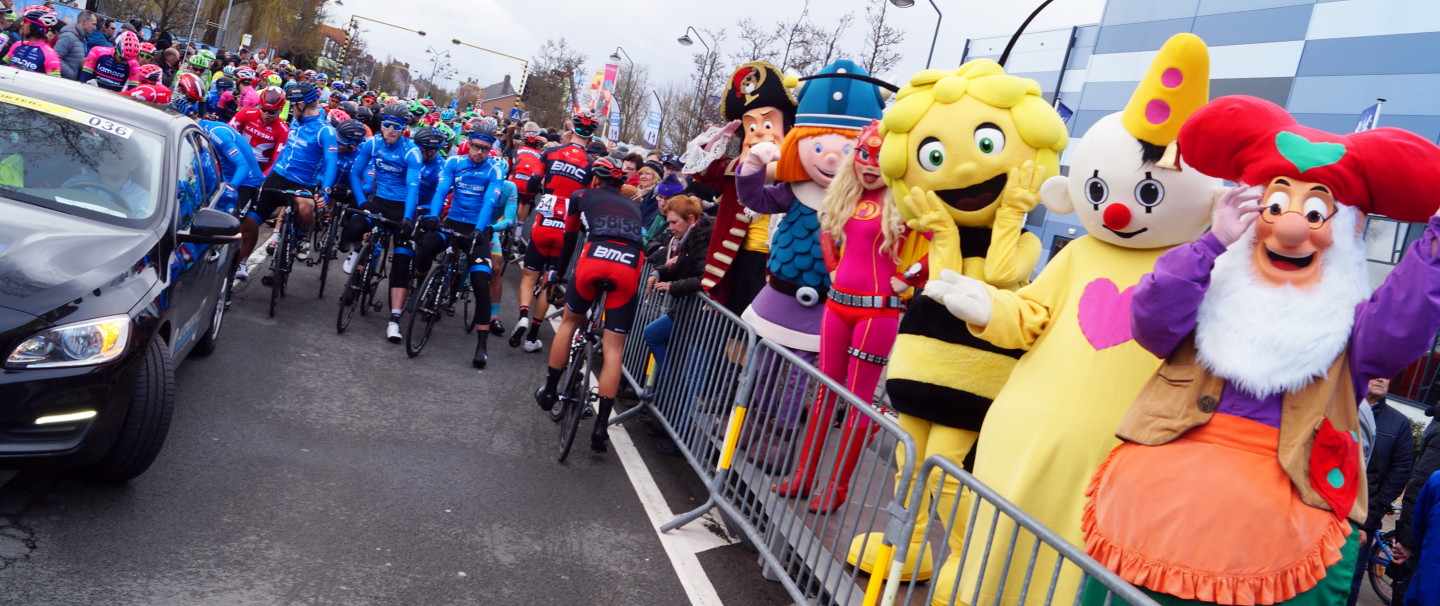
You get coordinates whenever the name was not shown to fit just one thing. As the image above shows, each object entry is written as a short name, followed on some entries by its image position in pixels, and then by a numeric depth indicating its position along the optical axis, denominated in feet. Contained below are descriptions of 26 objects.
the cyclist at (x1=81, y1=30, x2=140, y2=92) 41.32
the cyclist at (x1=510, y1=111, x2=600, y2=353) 32.07
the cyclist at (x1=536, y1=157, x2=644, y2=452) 22.52
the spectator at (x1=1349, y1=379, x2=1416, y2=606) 23.31
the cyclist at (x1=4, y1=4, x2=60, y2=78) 40.91
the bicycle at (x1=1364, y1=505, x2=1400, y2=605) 25.57
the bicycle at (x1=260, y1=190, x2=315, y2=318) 29.22
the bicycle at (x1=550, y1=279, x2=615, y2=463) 20.74
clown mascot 11.05
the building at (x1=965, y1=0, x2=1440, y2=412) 75.25
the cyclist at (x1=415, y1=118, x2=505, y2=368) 29.17
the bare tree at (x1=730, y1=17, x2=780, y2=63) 84.33
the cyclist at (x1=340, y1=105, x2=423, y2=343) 29.55
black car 12.53
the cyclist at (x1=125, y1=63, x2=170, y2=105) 36.81
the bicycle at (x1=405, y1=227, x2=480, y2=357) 27.50
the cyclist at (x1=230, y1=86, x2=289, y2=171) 33.12
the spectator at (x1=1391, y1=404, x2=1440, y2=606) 16.46
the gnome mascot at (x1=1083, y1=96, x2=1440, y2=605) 8.89
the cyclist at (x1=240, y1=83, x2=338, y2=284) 31.37
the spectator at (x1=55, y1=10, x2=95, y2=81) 51.90
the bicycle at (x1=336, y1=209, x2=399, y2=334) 29.81
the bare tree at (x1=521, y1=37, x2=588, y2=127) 163.22
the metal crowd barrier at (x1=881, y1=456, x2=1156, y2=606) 9.59
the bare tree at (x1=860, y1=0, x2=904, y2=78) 74.69
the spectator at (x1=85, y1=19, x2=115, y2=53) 60.49
